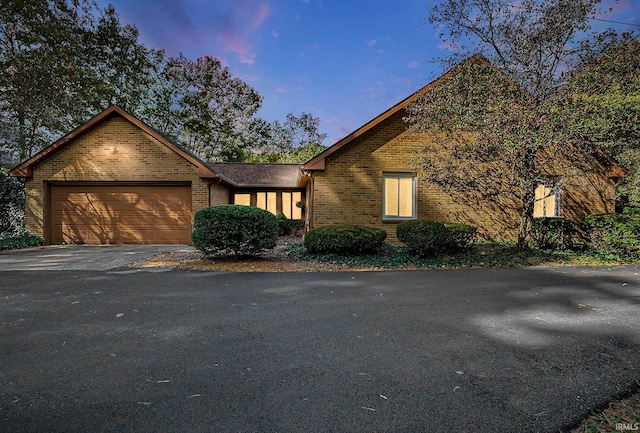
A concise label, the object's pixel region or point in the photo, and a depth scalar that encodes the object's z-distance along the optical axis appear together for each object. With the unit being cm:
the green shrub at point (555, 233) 997
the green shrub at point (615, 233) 867
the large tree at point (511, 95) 772
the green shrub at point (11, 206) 1233
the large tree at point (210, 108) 2841
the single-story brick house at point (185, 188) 1097
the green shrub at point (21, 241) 1093
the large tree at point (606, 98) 725
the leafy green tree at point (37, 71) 1420
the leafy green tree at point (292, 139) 3444
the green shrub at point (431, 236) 819
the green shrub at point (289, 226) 1650
